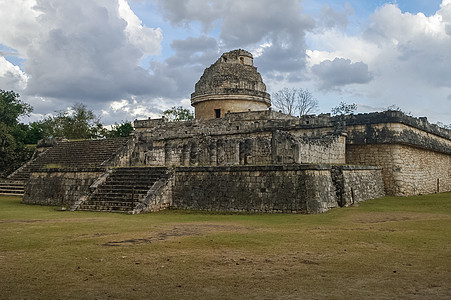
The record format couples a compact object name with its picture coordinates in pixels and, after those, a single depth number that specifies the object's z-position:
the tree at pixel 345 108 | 42.04
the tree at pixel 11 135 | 29.08
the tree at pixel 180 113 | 50.14
